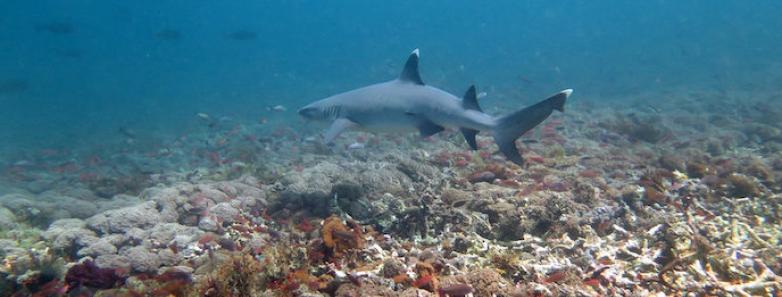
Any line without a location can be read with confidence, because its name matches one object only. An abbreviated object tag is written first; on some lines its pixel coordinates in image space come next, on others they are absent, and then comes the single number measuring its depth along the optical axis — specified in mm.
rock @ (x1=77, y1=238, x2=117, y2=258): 4867
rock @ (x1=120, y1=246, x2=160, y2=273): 4496
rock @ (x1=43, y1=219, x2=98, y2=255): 5086
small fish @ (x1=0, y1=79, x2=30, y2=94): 35594
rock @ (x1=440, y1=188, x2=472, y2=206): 5848
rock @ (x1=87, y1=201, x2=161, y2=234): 5633
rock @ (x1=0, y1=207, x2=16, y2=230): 6594
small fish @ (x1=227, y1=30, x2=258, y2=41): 32369
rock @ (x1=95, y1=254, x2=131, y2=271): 4488
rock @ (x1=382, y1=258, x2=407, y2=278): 3809
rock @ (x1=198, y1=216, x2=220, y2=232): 5773
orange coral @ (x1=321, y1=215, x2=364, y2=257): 4219
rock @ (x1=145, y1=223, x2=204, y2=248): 5234
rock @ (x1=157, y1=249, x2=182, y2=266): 4660
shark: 6129
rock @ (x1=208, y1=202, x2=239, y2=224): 6102
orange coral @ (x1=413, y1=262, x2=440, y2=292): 3504
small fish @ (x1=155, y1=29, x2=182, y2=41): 31941
